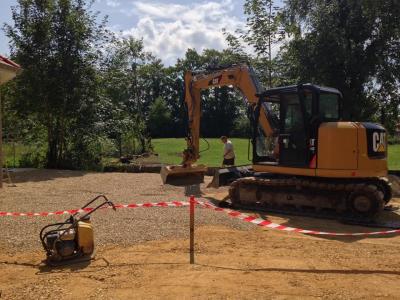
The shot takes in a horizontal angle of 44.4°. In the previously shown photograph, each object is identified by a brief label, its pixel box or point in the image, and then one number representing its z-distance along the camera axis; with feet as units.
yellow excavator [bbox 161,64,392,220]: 34.73
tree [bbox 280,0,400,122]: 65.46
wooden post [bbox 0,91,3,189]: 48.14
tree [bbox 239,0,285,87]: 69.36
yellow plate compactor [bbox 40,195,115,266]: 23.16
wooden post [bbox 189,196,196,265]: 22.76
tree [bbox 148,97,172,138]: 244.22
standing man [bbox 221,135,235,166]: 53.12
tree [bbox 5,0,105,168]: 73.00
